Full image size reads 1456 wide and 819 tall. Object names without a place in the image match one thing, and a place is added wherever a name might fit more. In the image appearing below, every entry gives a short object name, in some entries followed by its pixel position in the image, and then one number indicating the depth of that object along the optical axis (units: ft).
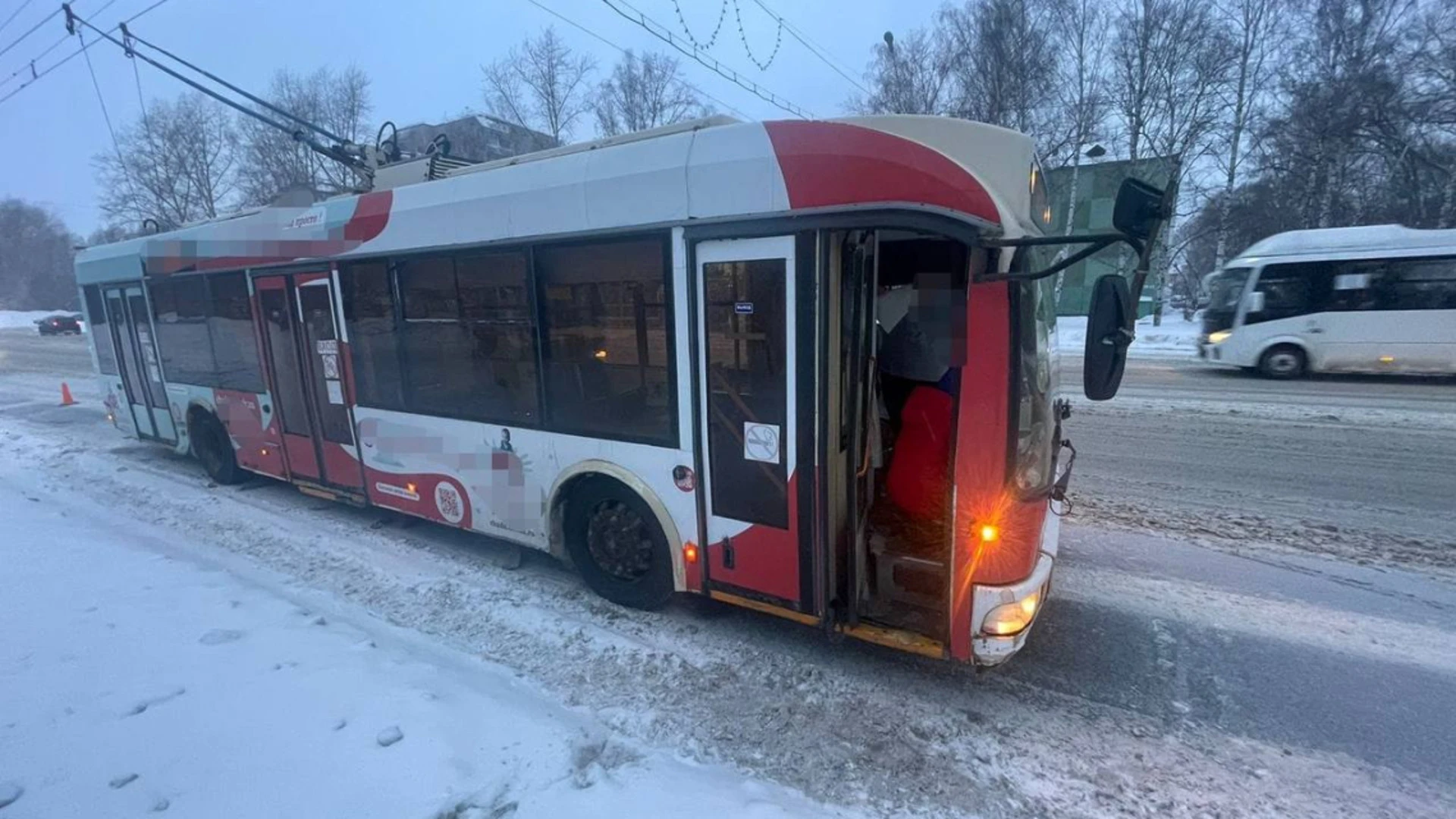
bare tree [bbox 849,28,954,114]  96.68
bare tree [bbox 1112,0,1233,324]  87.35
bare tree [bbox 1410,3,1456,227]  73.46
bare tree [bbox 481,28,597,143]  125.80
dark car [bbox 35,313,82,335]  131.64
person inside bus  11.11
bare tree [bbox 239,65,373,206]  134.01
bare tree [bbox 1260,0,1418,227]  77.71
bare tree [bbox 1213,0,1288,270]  87.04
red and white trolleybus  10.29
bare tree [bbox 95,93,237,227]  119.55
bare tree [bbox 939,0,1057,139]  92.43
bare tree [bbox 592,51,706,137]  123.03
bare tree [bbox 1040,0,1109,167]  90.79
